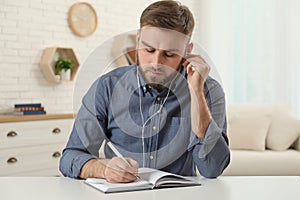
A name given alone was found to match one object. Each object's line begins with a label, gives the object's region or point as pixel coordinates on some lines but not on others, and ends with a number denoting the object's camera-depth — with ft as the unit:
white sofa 12.27
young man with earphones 4.72
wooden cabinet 12.28
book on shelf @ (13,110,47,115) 12.92
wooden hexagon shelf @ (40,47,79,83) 14.25
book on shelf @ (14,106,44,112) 12.98
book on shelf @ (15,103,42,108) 13.42
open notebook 4.46
